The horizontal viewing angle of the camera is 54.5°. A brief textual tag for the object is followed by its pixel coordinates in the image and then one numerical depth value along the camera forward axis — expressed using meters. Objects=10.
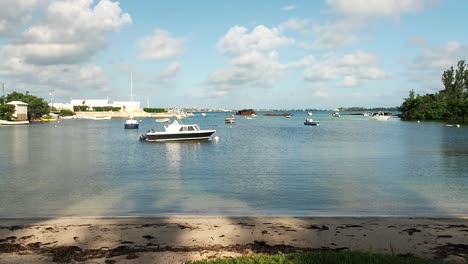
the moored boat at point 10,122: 115.04
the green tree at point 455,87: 132.25
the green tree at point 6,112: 121.52
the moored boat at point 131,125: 101.19
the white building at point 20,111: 127.11
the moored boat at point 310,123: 120.62
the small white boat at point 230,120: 143.50
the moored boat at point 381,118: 168.10
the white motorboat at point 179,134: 56.94
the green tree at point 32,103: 142.00
